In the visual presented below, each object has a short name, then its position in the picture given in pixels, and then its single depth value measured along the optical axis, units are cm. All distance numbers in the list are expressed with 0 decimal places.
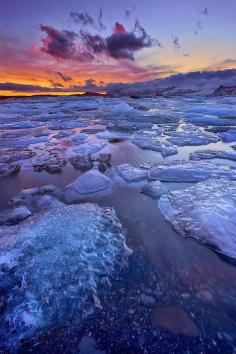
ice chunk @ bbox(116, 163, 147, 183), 285
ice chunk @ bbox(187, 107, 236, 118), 1106
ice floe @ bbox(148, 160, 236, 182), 285
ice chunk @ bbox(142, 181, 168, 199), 242
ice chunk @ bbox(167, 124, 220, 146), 495
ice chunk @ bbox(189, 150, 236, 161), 377
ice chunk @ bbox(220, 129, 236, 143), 521
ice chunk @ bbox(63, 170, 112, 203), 246
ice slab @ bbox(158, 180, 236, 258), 168
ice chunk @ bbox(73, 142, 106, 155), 431
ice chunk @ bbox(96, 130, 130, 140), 579
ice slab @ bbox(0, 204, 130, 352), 115
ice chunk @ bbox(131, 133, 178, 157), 420
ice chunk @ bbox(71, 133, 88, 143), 543
